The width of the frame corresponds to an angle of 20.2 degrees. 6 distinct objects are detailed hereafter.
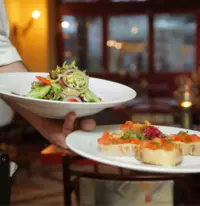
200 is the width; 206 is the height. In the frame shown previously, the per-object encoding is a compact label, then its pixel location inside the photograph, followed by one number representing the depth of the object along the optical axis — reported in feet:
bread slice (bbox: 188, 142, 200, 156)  3.63
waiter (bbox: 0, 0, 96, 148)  3.65
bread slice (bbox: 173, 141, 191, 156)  3.69
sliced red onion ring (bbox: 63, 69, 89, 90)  3.79
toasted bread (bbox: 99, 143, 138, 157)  3.49
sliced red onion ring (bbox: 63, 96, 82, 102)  3.66
